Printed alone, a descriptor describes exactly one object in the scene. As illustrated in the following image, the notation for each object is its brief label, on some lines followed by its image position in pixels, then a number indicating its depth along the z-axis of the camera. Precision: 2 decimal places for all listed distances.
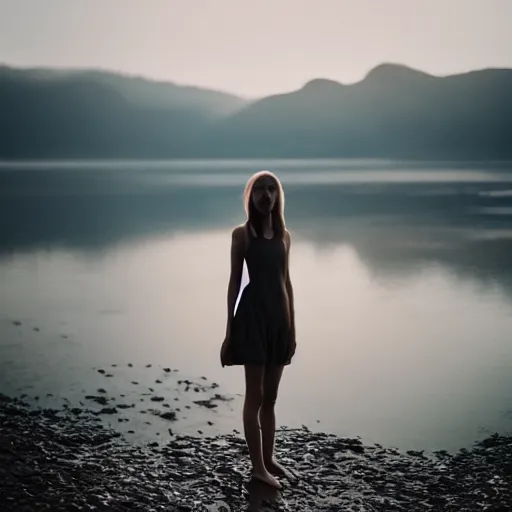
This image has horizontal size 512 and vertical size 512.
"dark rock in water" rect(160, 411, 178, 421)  4.96
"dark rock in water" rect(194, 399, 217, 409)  5.32
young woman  3.49
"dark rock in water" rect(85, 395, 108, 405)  5.34
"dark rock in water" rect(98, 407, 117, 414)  5.08
